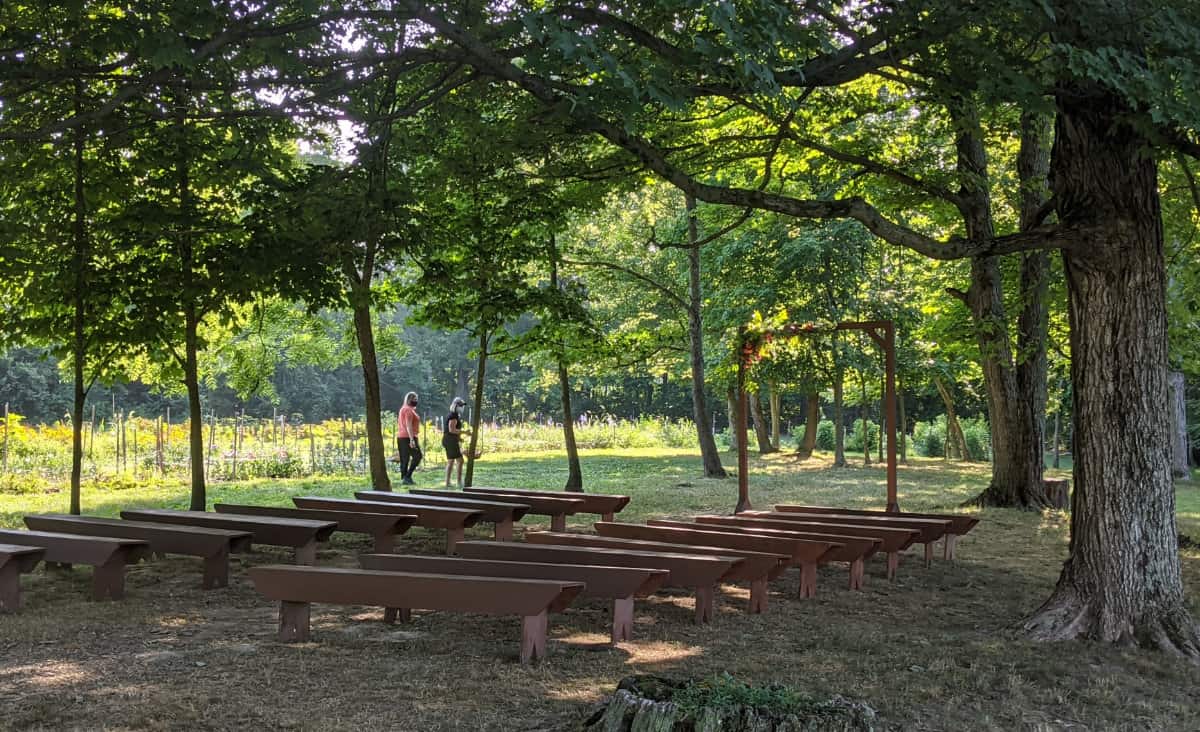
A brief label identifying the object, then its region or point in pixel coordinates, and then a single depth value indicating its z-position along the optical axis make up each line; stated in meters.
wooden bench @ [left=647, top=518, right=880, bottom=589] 8.07
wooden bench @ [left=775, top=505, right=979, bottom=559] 9.90
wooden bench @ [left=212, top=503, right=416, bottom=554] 8.73
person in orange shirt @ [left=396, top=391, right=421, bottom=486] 17.36
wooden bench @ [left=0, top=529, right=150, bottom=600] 7.13
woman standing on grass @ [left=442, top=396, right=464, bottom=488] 17.25
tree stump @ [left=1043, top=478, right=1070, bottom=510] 14.69
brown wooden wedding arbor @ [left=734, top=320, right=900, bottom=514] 11.47
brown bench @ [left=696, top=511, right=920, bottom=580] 8.60
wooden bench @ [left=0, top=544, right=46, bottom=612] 6.94
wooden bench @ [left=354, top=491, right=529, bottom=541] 9.74
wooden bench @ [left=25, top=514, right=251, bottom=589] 7.79
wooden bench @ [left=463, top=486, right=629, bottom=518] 10.73
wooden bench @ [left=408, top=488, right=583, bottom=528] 10.49
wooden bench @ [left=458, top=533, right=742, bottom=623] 6.50
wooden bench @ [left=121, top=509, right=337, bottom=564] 8.04
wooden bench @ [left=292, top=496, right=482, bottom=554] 9.16
